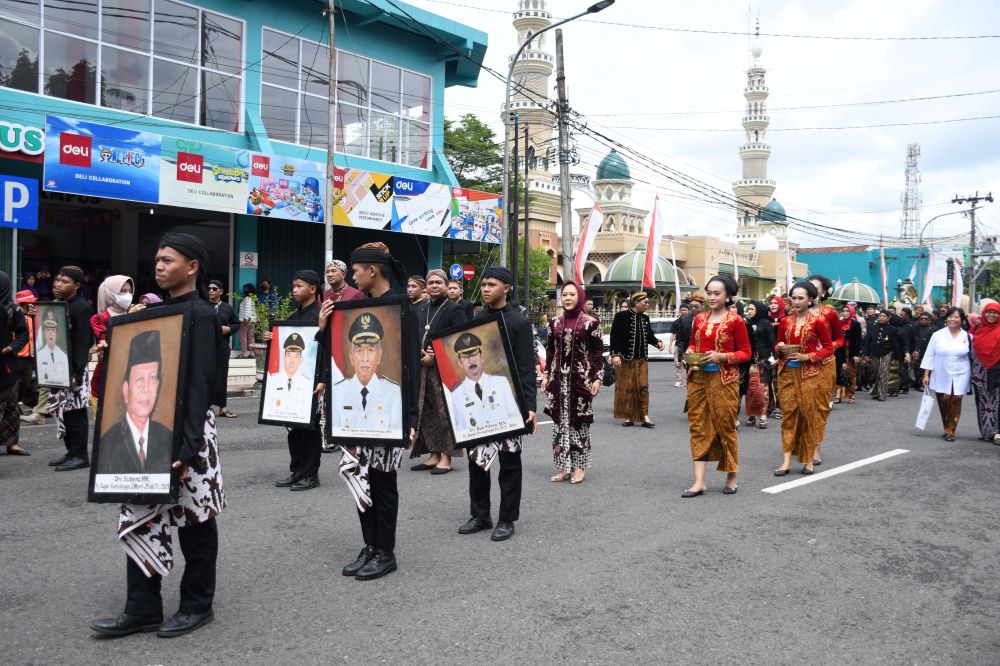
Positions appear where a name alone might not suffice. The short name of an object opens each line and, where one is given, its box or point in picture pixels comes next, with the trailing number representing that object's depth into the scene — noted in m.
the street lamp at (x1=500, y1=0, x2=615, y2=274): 17.81
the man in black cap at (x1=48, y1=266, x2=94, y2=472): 7.50
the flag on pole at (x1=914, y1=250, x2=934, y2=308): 34.03
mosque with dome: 46.75
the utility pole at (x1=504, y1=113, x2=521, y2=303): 27.29
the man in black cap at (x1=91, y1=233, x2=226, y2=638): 3.63
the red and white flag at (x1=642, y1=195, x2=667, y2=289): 20.45
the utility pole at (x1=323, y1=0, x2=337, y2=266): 17.69
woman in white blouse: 10.62
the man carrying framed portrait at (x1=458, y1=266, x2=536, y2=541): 5.51
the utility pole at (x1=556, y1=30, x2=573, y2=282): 19.59
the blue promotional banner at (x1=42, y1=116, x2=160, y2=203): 14.95
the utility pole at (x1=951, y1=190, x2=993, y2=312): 48.79
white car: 27.28
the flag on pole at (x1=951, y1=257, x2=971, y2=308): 32.03
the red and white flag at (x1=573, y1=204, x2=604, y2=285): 19.48
